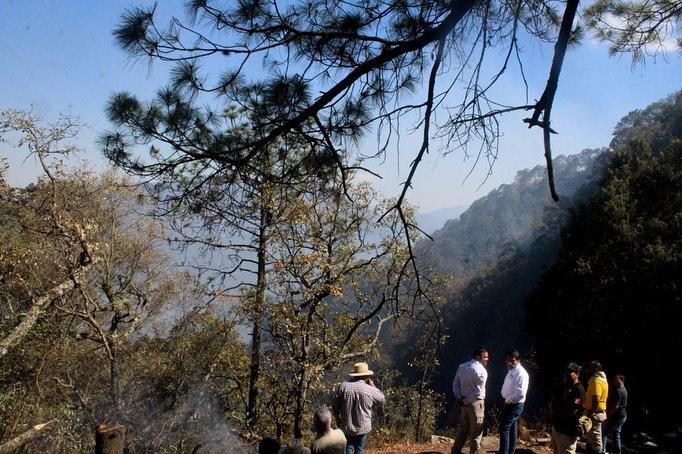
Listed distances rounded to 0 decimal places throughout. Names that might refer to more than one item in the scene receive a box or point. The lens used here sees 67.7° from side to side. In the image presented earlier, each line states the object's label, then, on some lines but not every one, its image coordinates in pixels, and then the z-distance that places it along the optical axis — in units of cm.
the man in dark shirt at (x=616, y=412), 583
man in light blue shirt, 506
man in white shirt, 501
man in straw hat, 456
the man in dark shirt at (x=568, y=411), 449
